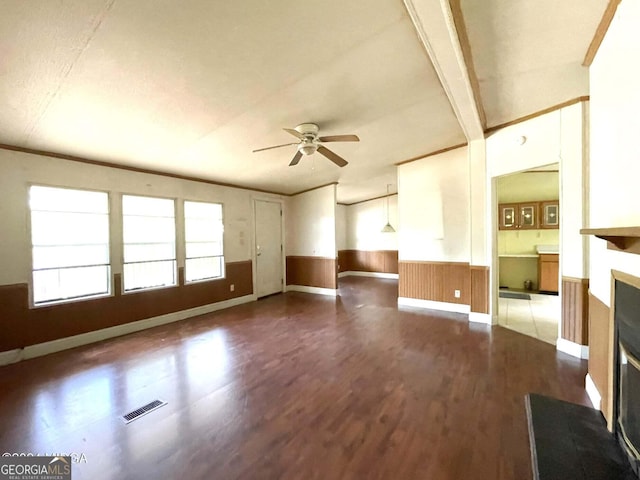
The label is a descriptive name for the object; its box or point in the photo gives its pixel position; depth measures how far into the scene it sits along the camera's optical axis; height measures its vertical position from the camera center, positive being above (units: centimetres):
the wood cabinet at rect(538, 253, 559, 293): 580 -80
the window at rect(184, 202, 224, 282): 502 -1
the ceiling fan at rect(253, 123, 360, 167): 304 +111
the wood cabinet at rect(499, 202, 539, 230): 608 +42
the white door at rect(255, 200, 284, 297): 638 -22
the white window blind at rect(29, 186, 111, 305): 337 -1
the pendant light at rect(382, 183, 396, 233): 798 +22
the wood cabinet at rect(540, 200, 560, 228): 588 +43
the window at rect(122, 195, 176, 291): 420 -2
